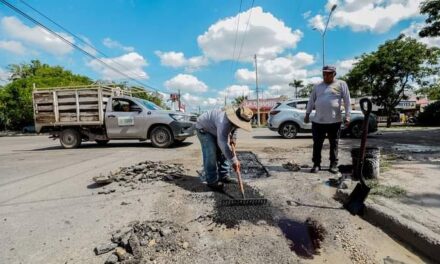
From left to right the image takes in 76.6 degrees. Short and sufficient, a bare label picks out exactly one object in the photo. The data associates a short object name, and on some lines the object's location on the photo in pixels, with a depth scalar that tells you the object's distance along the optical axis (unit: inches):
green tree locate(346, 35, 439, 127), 971.3
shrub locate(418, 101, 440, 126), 1098.7
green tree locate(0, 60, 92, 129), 1375.5
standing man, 187.0
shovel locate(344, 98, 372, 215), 123.5
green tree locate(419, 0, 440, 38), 502.0
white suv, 432.0
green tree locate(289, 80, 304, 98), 2337.6
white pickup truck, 371.6
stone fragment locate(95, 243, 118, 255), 98.3
